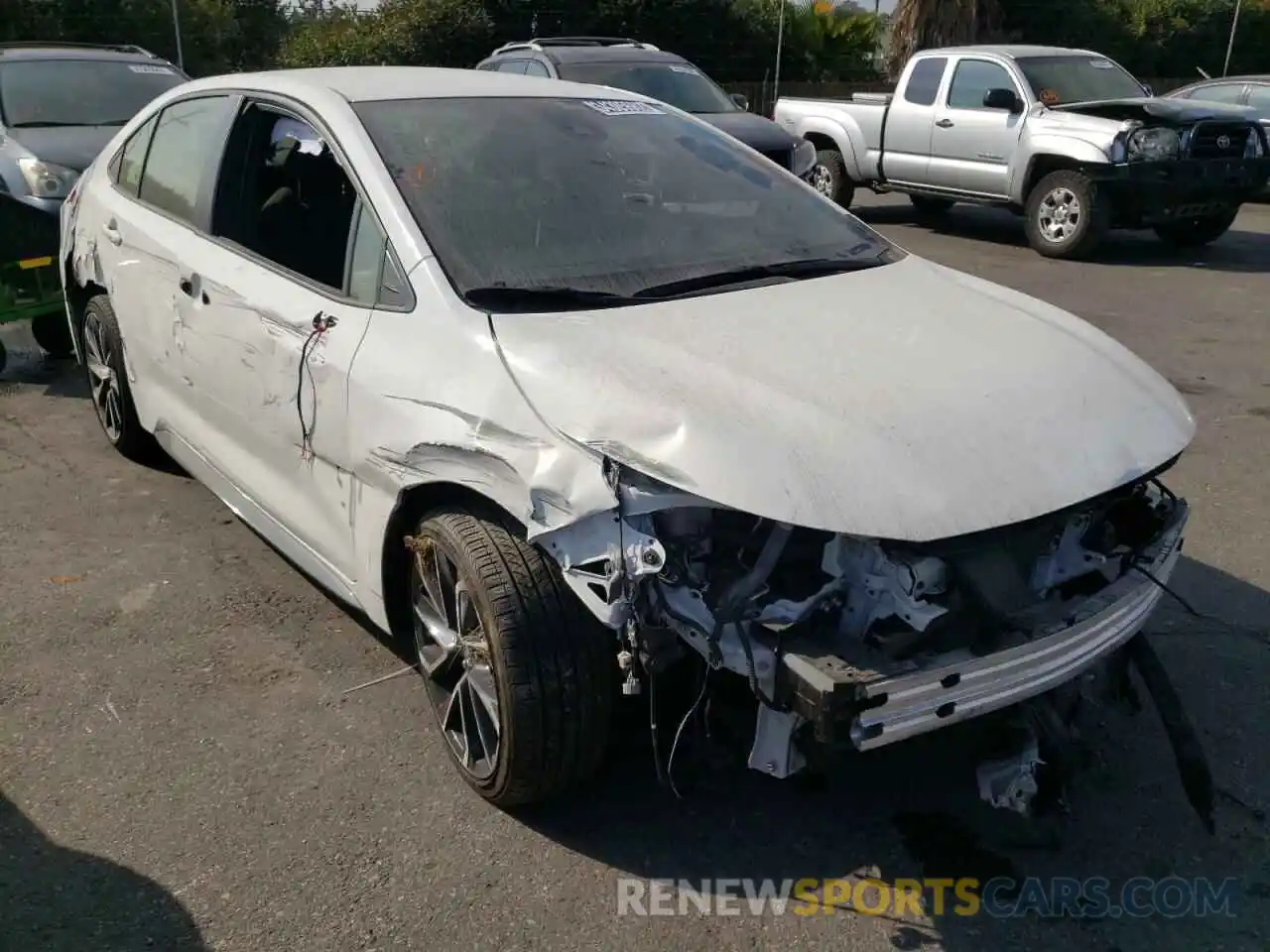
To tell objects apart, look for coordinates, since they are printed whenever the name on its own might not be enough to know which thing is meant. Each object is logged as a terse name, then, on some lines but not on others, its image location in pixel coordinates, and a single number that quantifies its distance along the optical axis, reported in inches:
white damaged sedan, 99.7
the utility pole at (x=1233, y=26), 887.9
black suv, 435.8
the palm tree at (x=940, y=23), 799.1
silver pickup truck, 408.8
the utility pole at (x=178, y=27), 614.9
